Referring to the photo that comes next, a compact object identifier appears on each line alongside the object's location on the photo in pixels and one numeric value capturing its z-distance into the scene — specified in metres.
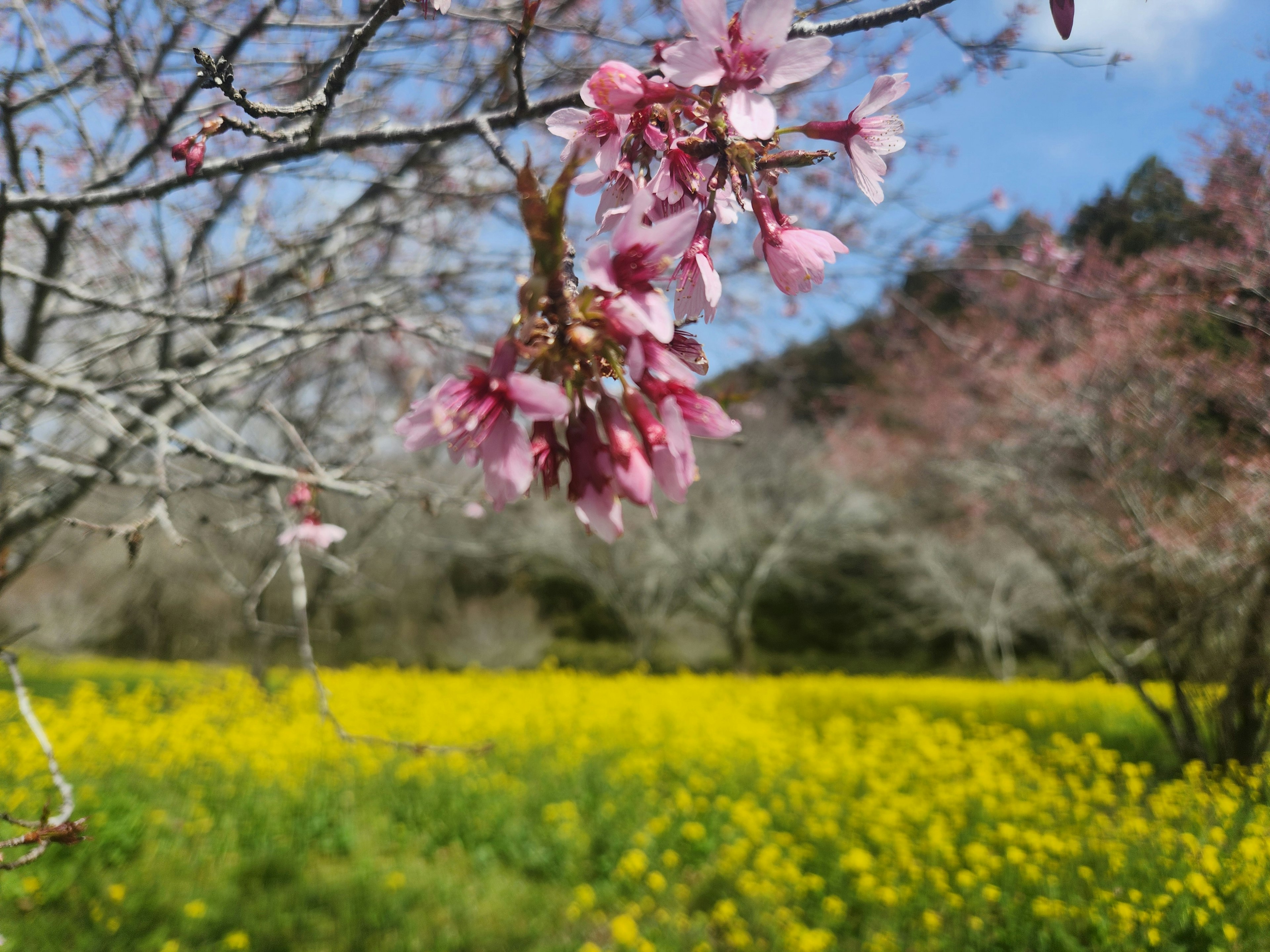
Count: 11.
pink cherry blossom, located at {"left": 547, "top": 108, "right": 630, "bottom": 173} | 0.20
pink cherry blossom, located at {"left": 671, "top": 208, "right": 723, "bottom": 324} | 0.20
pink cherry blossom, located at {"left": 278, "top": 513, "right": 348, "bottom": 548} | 0.40
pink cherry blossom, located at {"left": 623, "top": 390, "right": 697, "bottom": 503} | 0.17
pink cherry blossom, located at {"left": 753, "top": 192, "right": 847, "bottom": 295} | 0.21
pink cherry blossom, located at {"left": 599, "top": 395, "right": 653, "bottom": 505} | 0.17
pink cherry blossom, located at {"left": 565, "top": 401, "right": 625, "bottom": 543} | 0.17
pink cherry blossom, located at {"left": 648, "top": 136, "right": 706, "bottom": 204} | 0.20
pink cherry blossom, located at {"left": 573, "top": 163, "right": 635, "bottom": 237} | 0.21
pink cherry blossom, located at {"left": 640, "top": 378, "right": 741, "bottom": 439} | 0.18
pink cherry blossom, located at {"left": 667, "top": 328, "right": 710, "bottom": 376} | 0.19
